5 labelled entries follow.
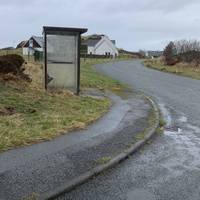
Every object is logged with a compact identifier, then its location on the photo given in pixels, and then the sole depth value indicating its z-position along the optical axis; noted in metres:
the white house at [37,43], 49.04
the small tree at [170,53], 34.49
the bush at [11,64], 10.10
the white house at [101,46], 75.69
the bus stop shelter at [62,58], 9.96
